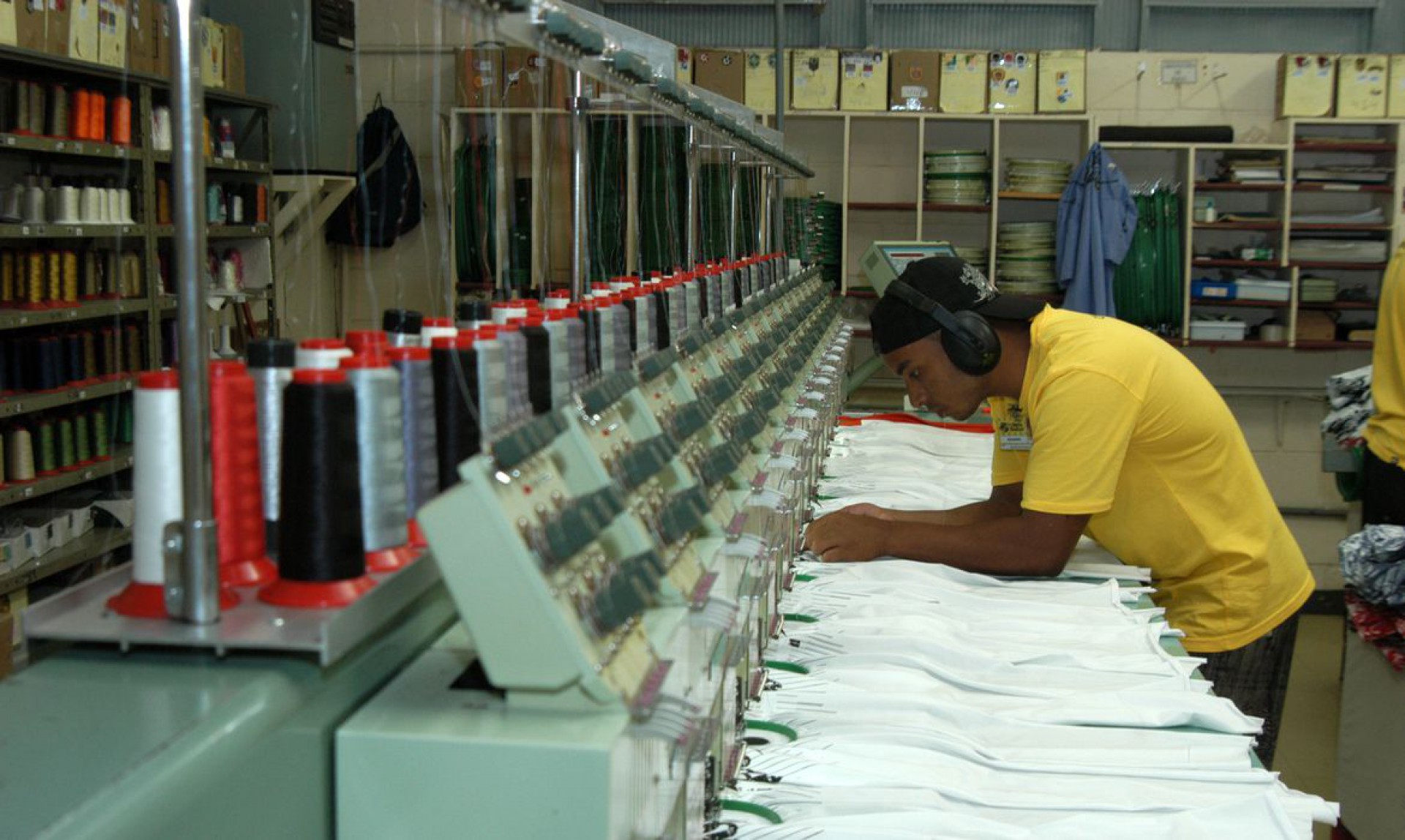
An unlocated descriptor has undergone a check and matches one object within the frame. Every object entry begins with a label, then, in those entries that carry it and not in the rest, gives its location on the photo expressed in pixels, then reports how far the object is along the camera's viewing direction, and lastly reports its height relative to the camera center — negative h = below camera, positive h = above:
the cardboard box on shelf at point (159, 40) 5.26 +0.99
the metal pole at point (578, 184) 1.71 +0.13
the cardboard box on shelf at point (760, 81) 6.93 +1.05
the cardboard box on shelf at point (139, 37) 5.12 +0.98
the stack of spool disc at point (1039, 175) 7.00 +0.56
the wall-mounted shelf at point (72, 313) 4.26 -0.11
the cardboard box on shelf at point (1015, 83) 6.96 +1.05
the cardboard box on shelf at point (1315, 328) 6.97 -0.25
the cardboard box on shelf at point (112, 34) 4.91 +0.94
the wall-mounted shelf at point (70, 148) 4.25 +0.46
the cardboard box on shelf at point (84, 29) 4.70 +0.91
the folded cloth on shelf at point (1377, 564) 3.31 -0.72
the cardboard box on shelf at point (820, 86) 7.00 +1.04
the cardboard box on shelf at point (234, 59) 5.55 +0.94
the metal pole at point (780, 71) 6.10 +1.01
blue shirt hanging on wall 6.68 +0.25
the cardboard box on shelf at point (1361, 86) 6.88 +1.02
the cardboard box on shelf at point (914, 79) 6.98 +1.07
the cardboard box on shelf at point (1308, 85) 6.95 +1.04
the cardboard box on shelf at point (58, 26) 4.54 +0.89
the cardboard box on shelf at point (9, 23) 4.24 +0.84
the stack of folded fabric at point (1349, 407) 4.14 -0.41
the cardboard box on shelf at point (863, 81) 6.97 +1.06
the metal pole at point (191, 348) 0.92 -0.05
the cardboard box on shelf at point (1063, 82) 6.97 +1.06
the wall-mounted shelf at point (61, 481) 4.29 -0.70
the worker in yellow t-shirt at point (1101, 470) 2.32 -0.35
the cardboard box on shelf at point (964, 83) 6.96 +1.05
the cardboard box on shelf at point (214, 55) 5.36 +0.93
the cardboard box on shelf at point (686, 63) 6.97 +1.17
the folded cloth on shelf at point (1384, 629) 3.34 -0.90
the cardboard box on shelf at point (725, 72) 6.97 +1.11
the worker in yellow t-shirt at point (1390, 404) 3.56 -0.34
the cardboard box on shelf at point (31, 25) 4.36 +0.86
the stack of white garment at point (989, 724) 1.43 -0.56
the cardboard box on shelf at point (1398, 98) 6.88 +0.96
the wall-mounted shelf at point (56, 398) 4.30 -0.41
